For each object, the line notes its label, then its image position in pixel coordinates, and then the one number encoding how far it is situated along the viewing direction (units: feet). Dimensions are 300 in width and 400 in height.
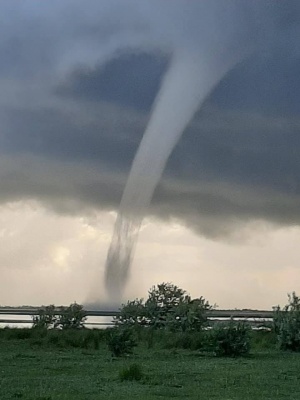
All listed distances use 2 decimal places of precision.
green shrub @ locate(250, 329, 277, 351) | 113.39
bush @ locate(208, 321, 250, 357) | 91.09
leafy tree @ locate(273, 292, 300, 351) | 103.76
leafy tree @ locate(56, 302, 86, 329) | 134.41
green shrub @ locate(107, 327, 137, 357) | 86.58
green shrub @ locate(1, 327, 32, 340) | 116.52
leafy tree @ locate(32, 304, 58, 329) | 132.36
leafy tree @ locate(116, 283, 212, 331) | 131.85
